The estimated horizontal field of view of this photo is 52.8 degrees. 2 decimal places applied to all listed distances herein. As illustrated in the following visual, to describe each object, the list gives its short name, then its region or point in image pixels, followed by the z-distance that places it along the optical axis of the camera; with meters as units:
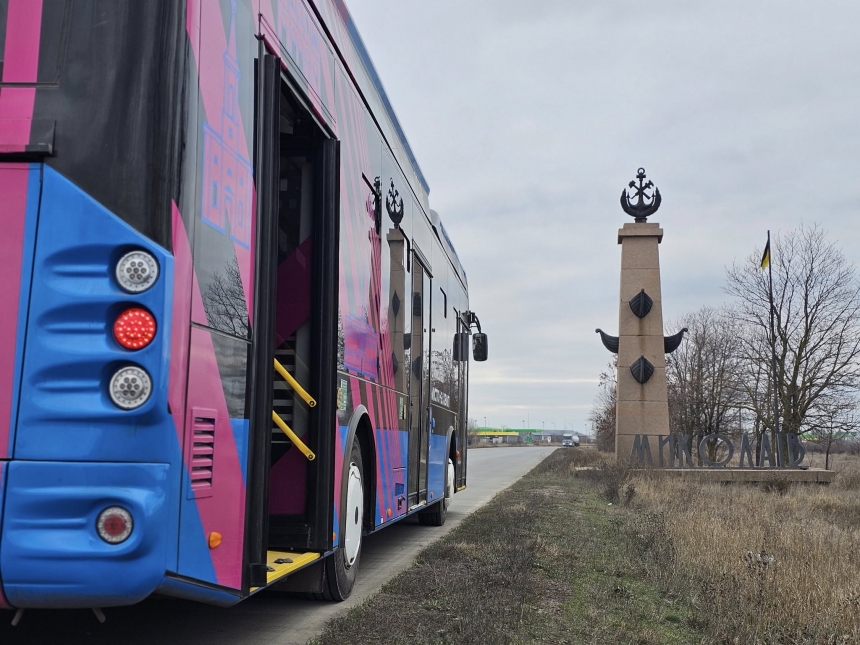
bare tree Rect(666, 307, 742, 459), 41.50
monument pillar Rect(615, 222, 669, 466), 27.34
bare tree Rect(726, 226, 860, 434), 32.38
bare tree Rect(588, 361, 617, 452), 54.91
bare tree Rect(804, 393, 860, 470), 31.98
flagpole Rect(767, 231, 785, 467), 26.55
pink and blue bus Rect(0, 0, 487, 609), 3.24
